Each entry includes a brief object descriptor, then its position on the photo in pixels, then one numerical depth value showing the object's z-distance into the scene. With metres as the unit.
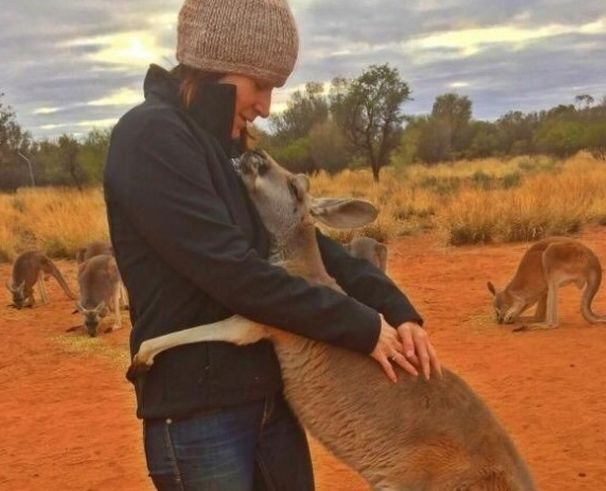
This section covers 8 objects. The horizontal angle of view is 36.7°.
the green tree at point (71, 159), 42.84
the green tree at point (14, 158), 46.44
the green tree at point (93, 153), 40.47
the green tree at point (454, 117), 62.03
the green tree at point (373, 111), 36.94
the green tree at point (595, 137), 52.50
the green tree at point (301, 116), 52.03
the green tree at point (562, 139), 54.53
